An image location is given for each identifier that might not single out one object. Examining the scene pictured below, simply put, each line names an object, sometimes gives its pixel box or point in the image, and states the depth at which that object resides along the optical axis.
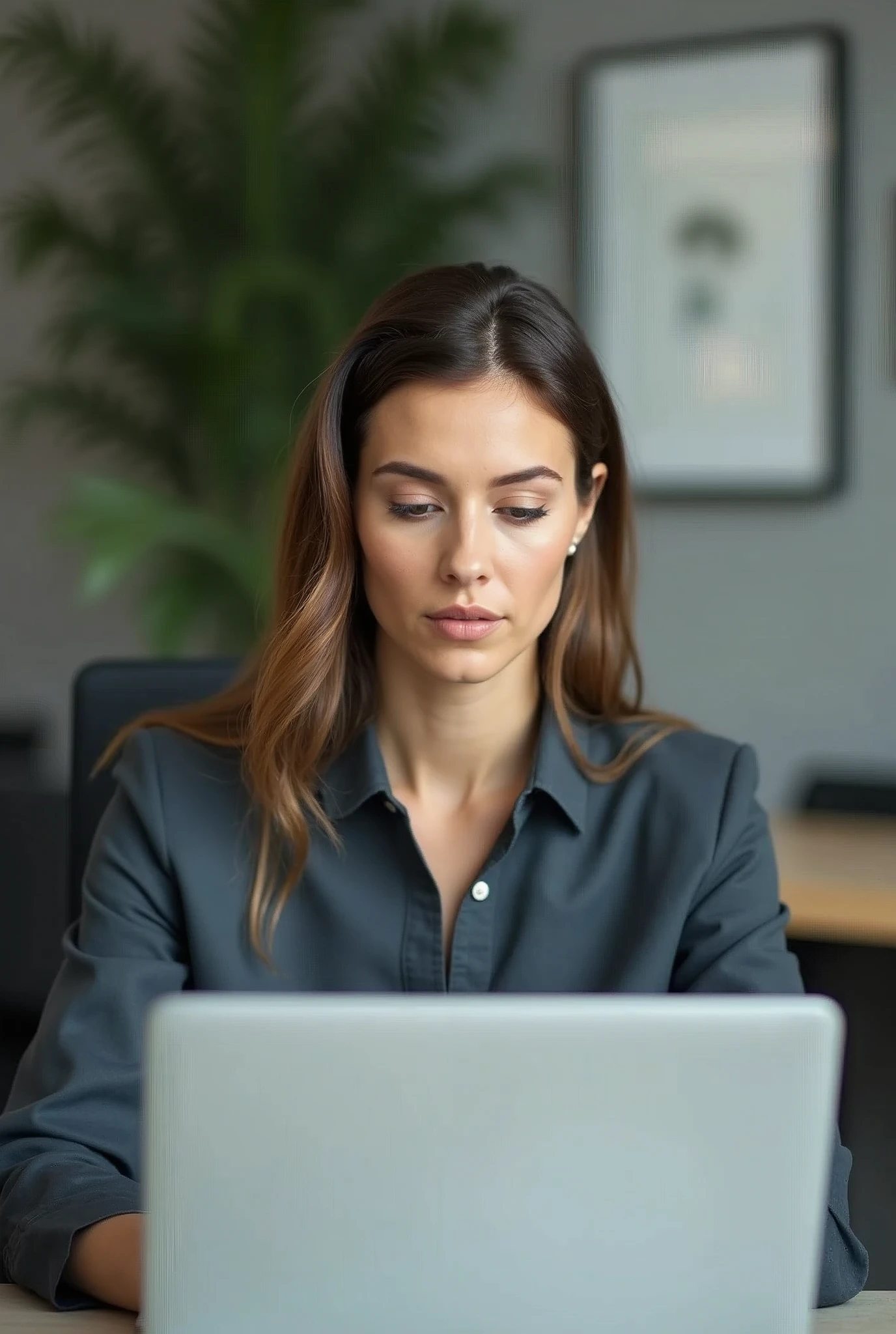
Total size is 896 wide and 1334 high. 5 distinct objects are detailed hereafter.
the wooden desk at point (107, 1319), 1.95
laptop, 1.74
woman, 2.21
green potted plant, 4.56
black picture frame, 4.18
